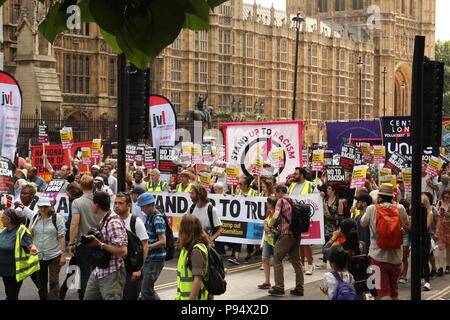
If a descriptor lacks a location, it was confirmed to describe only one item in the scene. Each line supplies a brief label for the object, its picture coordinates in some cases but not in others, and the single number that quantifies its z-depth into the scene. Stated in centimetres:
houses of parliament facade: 3362
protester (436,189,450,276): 1180
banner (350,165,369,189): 1225
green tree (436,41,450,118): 9331
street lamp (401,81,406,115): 7868
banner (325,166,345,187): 1263
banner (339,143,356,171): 1504
